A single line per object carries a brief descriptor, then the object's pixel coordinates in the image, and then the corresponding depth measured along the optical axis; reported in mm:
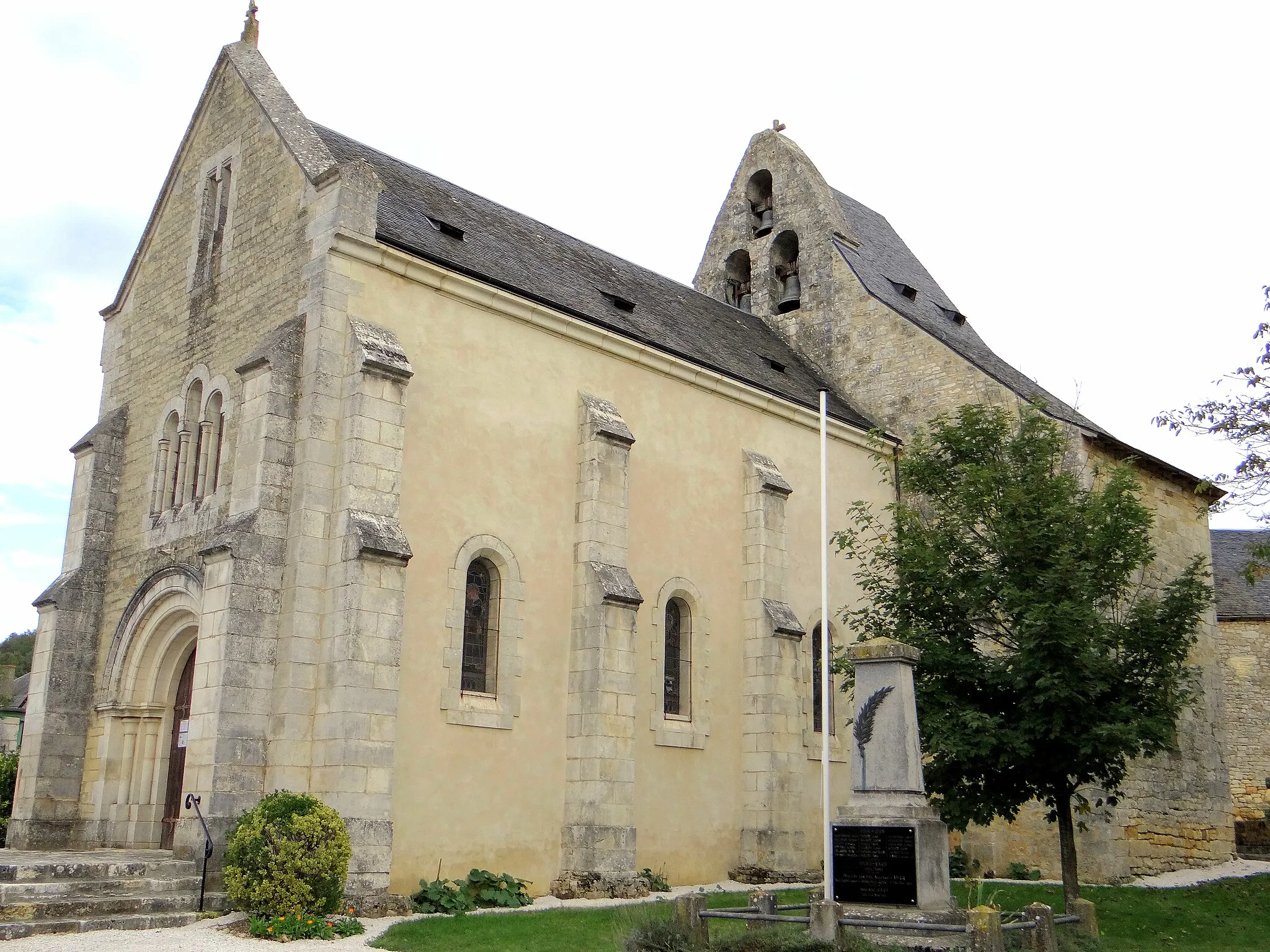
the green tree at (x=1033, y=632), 13836
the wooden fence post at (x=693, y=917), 9977
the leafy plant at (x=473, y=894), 14117
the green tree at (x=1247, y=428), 13898
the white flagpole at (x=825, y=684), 10977
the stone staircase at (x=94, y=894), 11969
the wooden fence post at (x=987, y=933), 8969
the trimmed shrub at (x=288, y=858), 12094
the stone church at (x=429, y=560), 14289
